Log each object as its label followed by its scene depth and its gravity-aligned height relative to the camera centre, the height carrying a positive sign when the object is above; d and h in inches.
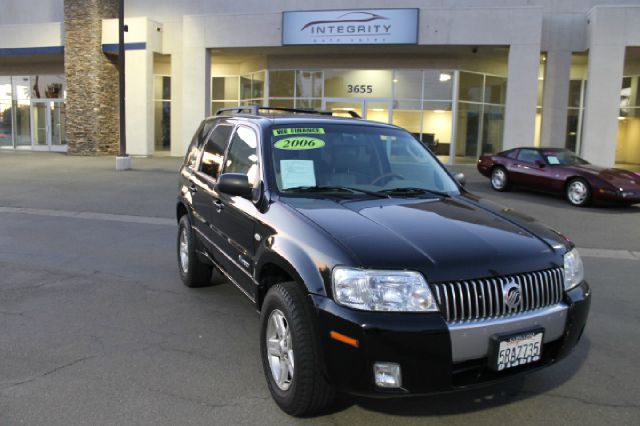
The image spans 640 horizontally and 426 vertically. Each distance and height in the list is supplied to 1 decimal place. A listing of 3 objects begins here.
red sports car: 498.3 -34.9
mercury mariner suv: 115.1 -30.9
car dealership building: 813.9 +110.8
